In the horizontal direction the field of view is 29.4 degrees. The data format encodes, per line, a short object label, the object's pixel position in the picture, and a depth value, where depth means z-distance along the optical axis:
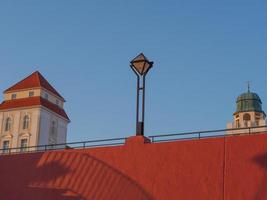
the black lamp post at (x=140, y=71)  14.98
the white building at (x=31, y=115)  61.91
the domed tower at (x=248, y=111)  69.19
